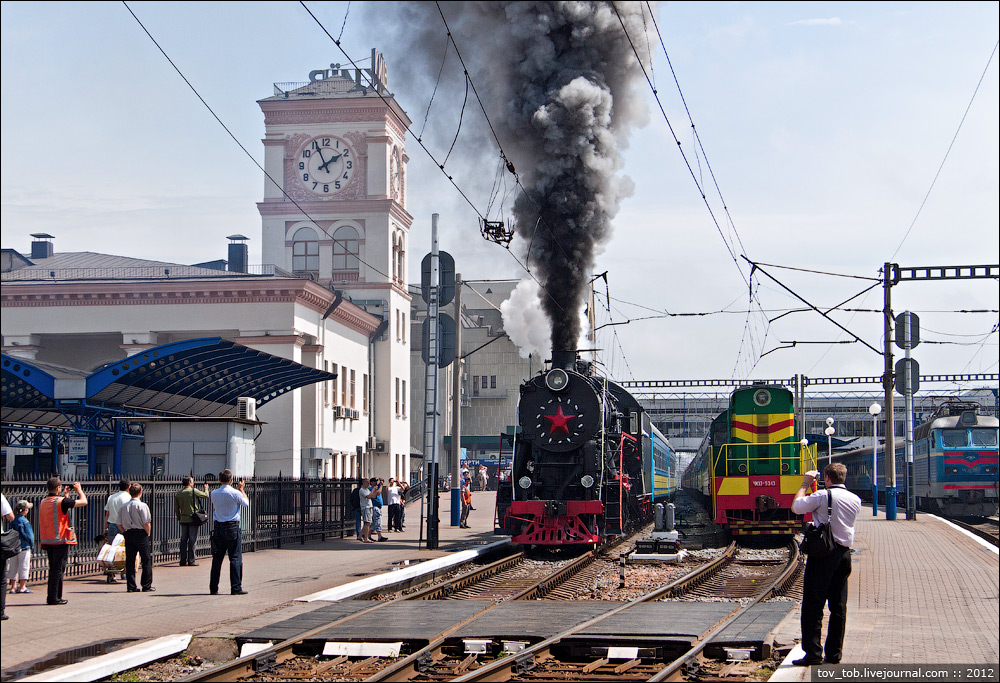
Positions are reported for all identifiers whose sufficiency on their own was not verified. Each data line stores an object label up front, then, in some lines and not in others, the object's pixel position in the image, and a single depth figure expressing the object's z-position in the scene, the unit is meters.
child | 12.56
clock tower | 54.09
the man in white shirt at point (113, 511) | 15.02
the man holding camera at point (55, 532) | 12.73
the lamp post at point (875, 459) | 33.51
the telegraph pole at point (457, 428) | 27.47
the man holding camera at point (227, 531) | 13.87
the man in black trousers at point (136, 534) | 14.02
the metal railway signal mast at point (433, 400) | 21.16
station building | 40.00
